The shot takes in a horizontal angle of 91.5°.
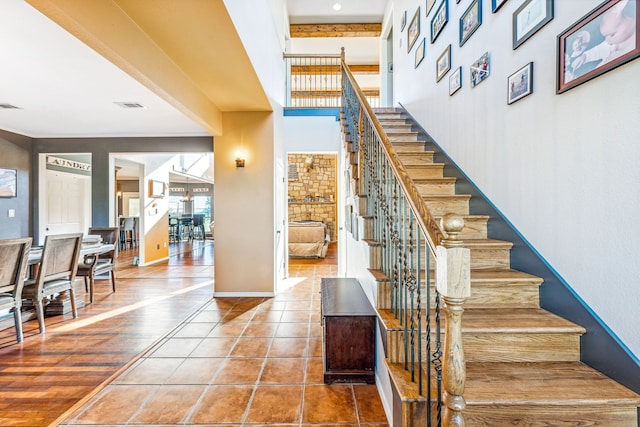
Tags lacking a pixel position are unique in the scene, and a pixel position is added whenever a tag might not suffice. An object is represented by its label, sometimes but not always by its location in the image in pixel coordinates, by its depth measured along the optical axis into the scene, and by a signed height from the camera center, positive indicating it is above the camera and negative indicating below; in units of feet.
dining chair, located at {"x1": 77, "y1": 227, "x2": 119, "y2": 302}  13.69 -2.36
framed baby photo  4.63 +2.84
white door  21.39 +0.70
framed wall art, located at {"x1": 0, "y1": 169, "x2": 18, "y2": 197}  16.12 +1.54
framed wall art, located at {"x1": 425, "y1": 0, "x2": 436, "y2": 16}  12.58 +8.61
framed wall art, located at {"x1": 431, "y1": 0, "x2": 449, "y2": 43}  11.33 +7.40
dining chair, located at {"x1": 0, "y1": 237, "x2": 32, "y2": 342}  8.76 -1.79
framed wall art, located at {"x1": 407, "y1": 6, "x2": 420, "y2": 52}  14.45 +8.84
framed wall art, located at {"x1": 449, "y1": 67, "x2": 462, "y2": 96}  10.18 +4.46
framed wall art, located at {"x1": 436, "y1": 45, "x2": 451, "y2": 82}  11.05 +5.55
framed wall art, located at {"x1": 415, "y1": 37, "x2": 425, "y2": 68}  13.73 +7.27
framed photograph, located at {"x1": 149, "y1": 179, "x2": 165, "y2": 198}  23.20 +1.83
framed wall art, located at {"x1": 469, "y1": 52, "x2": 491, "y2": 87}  8.69 +4.16
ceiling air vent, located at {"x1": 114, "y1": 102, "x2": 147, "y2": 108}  12.43 +4.37
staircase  4.31 -2.50
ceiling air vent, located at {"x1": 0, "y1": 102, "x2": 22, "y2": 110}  12.19 +4.23
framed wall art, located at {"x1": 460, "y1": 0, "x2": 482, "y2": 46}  9.13 +5.96
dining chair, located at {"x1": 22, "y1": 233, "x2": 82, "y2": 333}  10.22 -2.11
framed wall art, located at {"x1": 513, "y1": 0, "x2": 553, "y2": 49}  6.44 +4.31
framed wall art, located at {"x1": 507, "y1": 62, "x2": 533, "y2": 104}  6.93 +3.03
